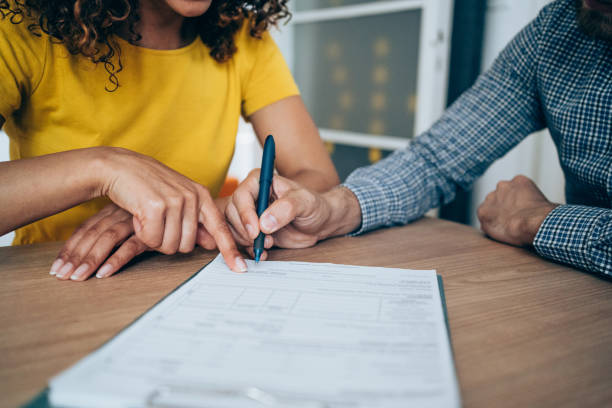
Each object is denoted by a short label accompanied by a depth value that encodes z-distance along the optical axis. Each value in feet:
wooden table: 1.18
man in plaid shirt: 2.27
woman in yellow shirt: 2.01
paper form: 1.02
